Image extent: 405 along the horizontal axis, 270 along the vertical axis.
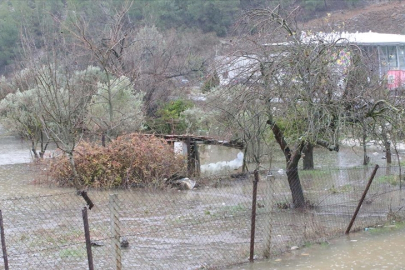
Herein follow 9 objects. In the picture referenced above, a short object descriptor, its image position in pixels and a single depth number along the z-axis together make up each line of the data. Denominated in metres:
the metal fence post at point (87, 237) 11.45
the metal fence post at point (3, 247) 11.79
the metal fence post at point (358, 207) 17.30
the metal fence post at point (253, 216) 14.40
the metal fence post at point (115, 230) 11.79
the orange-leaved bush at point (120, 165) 30.44
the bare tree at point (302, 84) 19.86
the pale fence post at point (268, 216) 14.94
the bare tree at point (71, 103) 30.26
